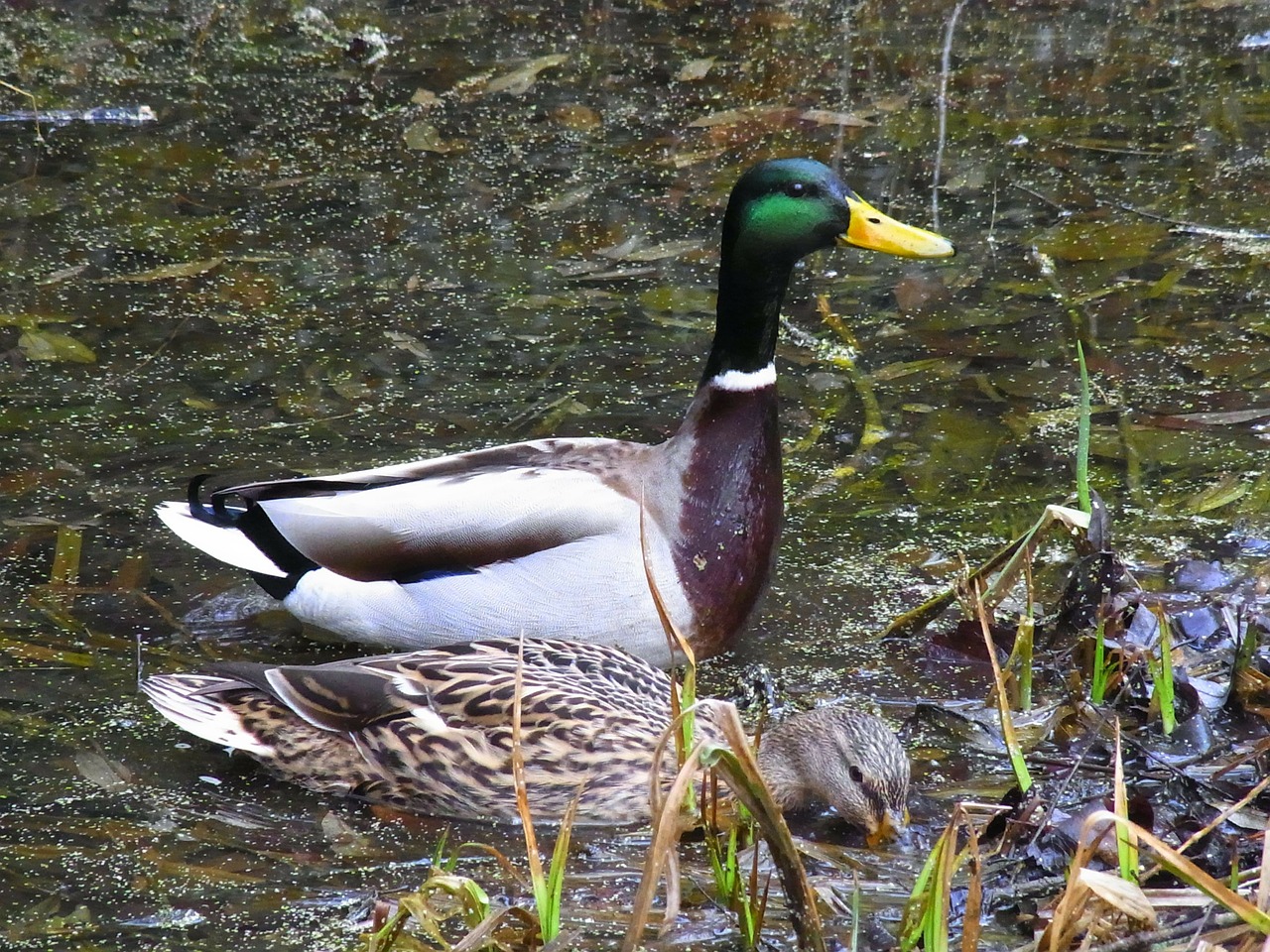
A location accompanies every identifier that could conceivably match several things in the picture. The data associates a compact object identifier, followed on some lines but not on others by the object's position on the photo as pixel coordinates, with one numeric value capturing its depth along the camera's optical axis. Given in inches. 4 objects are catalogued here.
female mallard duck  337.1
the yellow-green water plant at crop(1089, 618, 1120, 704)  345.6
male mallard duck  391.5
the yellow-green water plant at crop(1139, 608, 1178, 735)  333.7
